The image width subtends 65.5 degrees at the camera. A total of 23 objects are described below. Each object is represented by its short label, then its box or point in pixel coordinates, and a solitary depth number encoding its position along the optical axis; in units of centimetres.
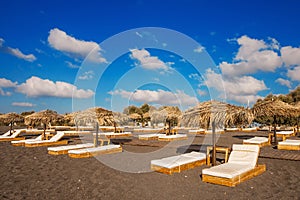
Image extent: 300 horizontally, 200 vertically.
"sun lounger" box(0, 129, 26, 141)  1500
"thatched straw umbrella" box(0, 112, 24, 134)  1649
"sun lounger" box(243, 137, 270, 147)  1108
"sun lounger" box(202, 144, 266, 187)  484
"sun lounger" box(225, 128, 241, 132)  2374
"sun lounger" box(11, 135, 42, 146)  1244
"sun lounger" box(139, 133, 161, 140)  1544
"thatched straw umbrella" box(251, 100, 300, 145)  709
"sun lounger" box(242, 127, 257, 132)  2265
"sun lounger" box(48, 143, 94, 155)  938
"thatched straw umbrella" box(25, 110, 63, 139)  1313
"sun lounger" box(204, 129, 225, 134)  1905
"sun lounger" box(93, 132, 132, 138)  1767
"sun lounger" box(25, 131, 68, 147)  1189
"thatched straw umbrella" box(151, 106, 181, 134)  1477
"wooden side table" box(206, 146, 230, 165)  668
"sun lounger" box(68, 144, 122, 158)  865
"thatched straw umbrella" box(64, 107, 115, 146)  1209
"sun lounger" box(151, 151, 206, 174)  592
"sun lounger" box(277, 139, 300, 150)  987
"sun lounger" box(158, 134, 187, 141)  1430
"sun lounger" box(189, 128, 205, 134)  1994
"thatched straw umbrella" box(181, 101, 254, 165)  660
